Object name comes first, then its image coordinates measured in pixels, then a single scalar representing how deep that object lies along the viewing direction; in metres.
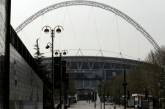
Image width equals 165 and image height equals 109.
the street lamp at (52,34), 36.30
